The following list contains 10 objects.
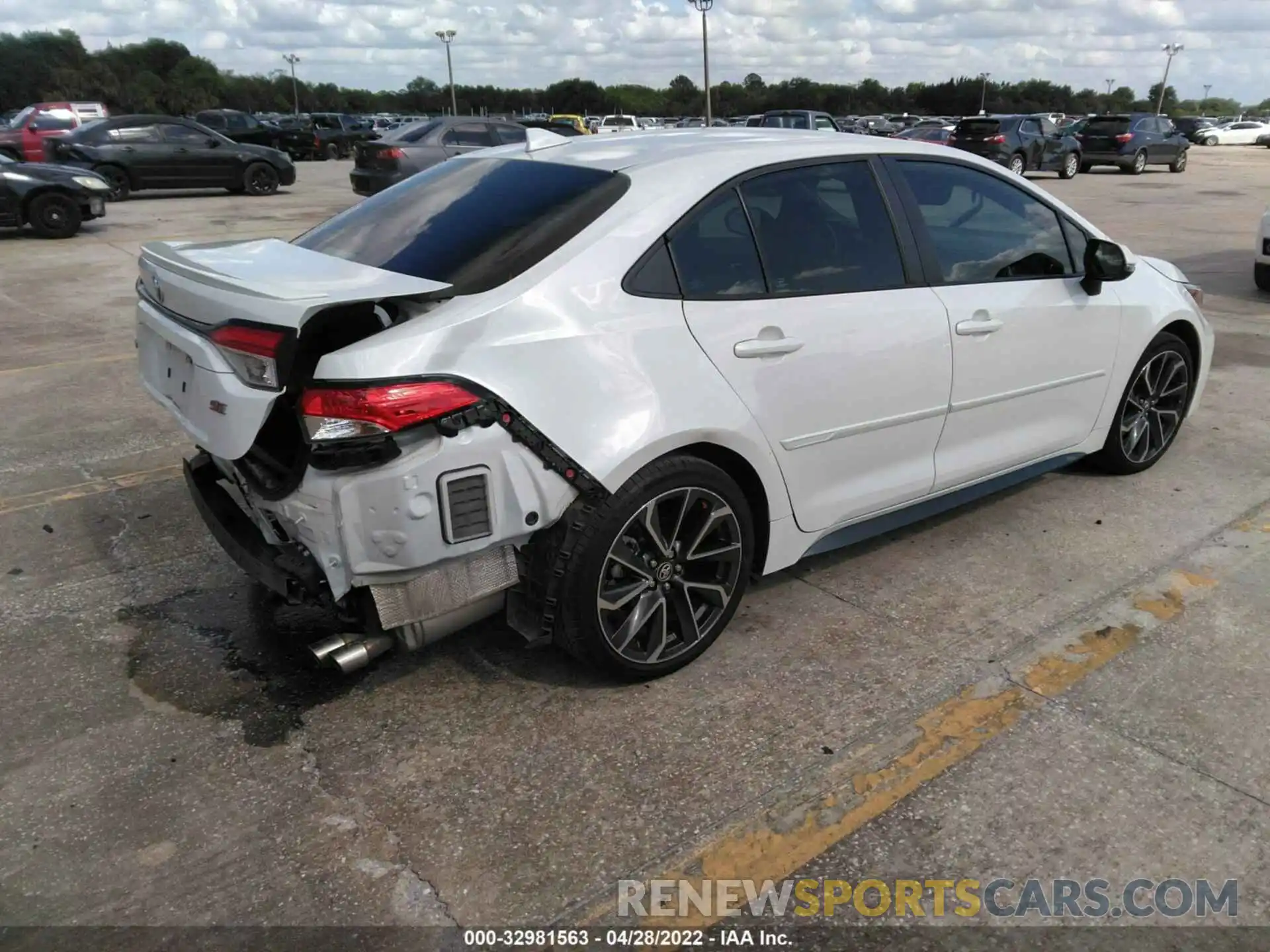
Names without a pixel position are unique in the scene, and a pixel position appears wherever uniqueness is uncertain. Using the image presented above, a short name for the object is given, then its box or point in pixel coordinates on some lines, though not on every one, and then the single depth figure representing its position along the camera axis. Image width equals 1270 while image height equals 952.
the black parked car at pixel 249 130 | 26.61
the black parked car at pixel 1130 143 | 26.97
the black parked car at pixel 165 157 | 18.12
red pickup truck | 19.25
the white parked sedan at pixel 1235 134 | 49.19
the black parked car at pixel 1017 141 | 23.80
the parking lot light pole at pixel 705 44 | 28.69
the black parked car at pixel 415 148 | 16.69
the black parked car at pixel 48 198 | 13.23
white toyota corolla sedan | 2.61
